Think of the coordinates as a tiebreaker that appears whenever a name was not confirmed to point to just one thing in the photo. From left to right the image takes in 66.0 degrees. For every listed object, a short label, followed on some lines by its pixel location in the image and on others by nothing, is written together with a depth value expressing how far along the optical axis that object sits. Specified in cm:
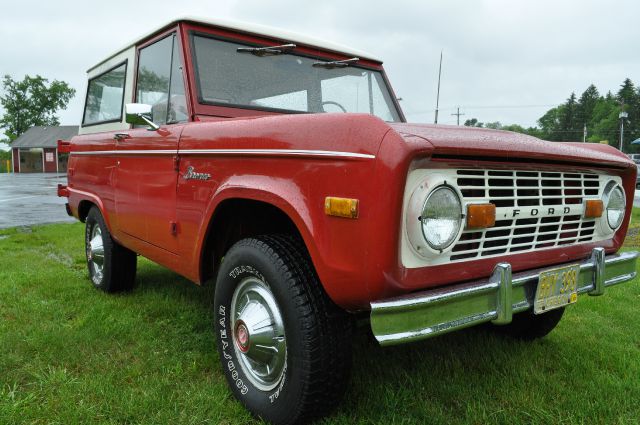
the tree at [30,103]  5603
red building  4609
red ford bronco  169
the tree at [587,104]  8046
